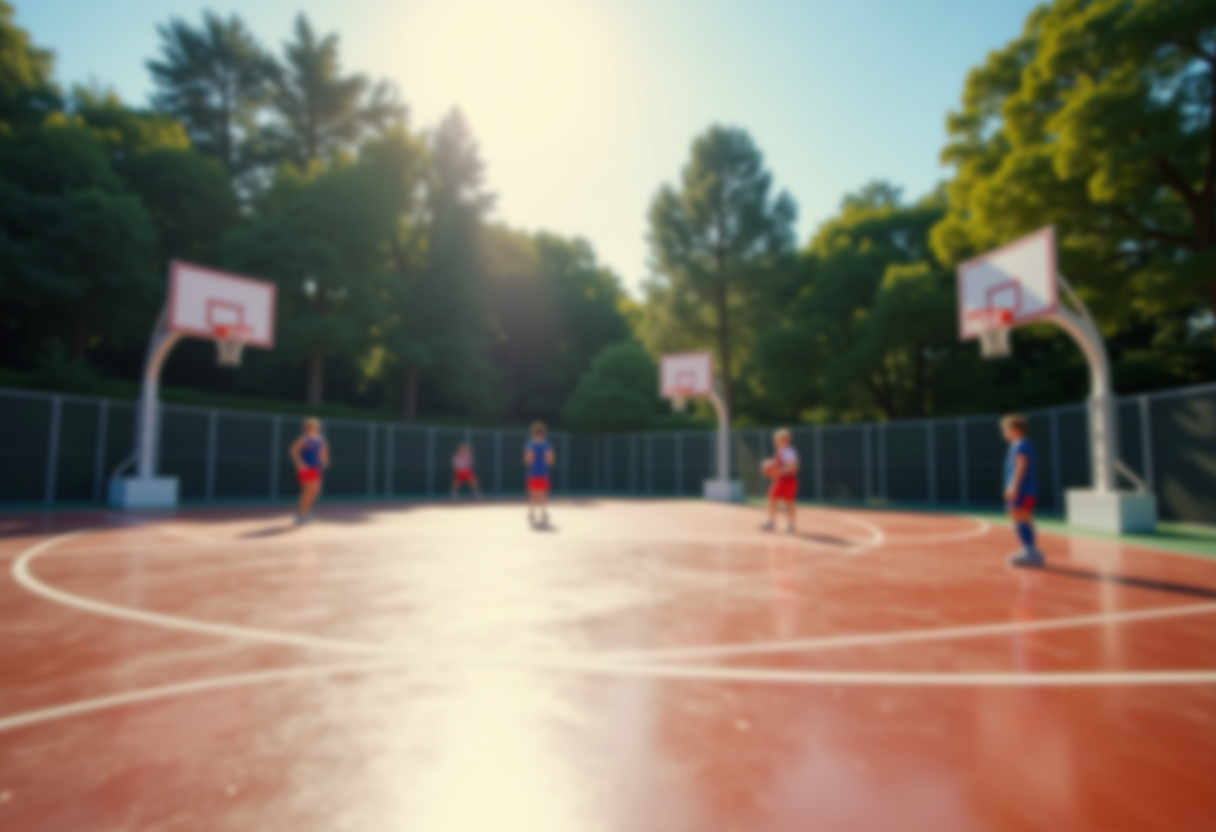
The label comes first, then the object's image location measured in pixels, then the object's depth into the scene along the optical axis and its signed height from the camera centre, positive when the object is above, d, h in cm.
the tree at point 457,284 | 3116 +924
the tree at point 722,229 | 2969 +1157
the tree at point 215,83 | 3325 +2101
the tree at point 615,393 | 2797 +307
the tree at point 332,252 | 2462 +873
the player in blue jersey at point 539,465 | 1166 -15
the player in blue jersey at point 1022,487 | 659 -28
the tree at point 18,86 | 2233 +1438
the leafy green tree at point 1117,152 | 1423 +774
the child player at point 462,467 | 1908 -33
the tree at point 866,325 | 2233 +544
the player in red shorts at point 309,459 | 1082 -7
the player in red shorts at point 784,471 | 991 -18
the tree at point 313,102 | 3359 +2027
